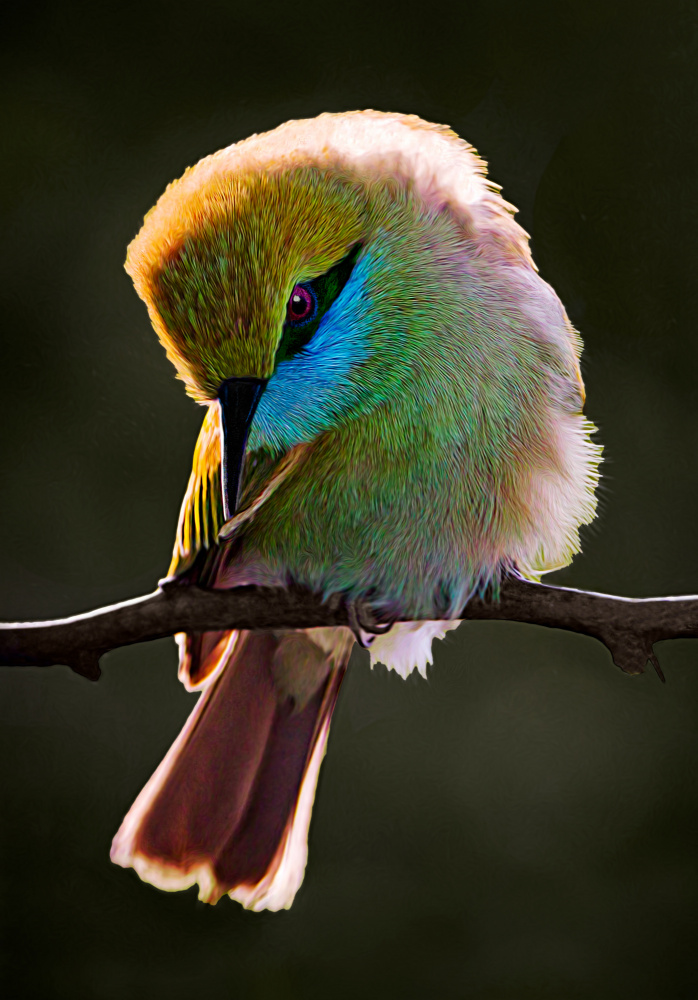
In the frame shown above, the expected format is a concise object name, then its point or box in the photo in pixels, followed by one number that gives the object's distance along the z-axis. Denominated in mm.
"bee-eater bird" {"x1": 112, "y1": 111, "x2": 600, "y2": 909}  1839
